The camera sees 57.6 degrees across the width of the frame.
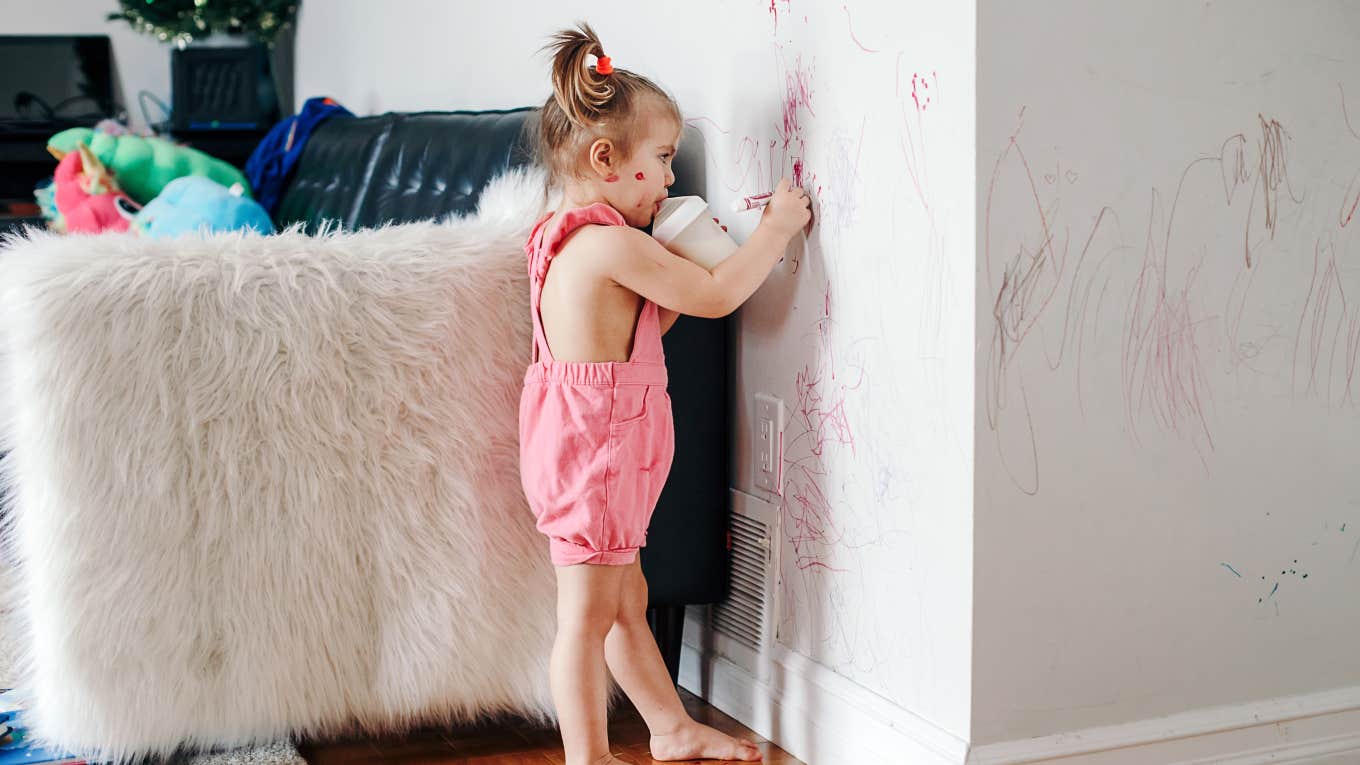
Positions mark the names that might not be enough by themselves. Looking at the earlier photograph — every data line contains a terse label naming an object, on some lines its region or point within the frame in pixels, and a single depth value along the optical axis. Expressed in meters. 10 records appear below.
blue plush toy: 2.54
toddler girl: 1.38
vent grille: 1.60
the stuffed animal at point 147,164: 3.15
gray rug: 1.45
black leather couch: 1.61
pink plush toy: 3.01
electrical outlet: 1.56
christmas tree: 3.84
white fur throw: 1.33
